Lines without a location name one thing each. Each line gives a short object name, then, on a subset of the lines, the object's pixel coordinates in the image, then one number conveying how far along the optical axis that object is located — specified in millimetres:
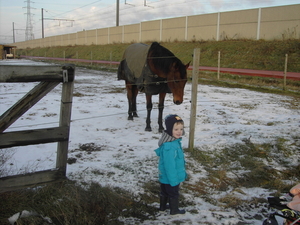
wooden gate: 2465
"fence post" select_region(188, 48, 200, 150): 4348
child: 2584
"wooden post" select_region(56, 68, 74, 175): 2727
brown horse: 4977
